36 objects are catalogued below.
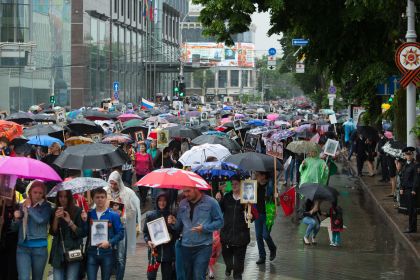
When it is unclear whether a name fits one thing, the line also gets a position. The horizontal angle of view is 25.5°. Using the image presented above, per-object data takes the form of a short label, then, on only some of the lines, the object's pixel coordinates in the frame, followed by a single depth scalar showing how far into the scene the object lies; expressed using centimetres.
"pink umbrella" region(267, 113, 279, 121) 4297
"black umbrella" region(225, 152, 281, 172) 1379
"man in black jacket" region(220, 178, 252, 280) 1175
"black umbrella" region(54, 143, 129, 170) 1285
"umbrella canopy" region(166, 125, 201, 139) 2561
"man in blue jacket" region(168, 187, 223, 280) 991
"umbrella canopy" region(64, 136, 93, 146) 2031
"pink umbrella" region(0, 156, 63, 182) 973
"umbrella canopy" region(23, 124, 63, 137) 2095
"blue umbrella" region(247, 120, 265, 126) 3531
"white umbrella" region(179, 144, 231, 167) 1739
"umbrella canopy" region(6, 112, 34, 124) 2923
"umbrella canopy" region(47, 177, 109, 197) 961
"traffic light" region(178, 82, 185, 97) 6881
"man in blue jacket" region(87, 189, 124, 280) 966
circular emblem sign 1825
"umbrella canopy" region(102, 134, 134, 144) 2194
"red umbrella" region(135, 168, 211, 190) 992
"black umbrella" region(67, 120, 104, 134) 2517
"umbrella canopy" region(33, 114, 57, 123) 2936
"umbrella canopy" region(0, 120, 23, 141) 1788
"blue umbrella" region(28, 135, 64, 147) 1866
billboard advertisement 19362
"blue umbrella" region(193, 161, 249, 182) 1270
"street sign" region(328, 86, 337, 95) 5342
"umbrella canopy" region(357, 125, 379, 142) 3020
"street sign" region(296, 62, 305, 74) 5064
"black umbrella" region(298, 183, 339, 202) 1523
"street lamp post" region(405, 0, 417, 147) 1968
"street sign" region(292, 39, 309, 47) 2330
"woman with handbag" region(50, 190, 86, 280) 945
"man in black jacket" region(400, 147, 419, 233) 1666
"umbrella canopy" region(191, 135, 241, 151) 2096
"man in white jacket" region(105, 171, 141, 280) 1158
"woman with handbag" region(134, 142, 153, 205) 2132
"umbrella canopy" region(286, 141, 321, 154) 2066
